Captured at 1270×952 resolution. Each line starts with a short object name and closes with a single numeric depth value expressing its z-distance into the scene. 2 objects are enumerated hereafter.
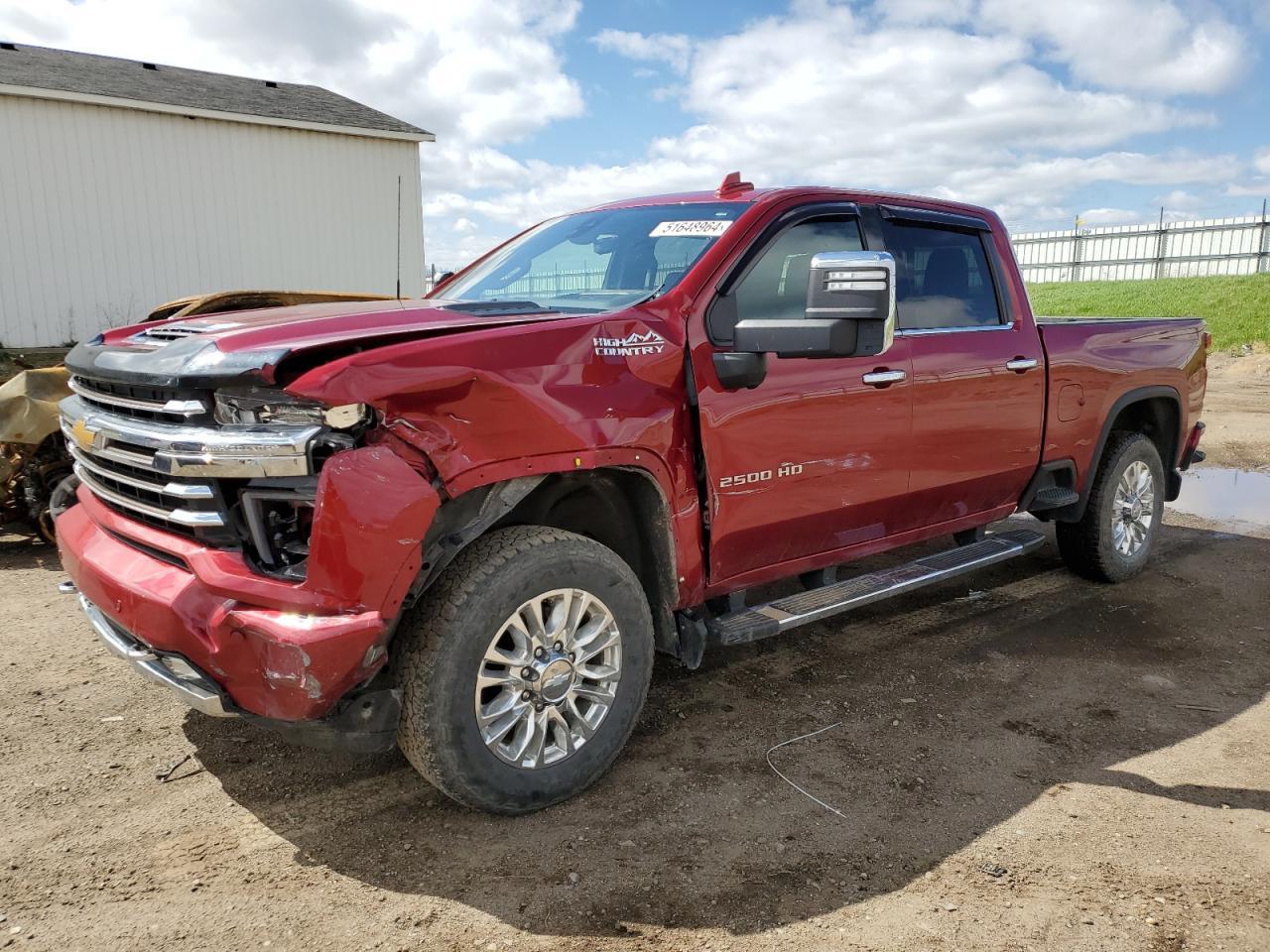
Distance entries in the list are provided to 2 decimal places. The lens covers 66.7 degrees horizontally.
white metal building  12.65
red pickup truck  2.67
